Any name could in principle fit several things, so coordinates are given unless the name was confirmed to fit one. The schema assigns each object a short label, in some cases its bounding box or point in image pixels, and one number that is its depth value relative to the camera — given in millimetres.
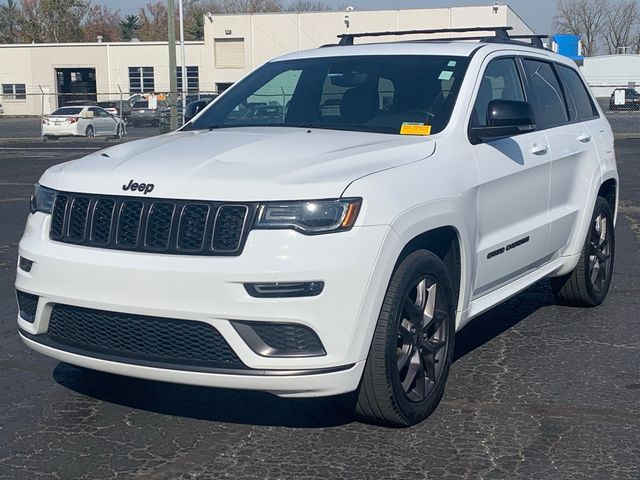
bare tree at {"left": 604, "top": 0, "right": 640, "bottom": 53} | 103938
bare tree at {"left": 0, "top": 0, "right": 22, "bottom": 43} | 87062
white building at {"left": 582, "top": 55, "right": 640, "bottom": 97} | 82562
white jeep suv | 4051
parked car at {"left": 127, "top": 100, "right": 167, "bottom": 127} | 41812
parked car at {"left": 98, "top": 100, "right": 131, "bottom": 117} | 40762
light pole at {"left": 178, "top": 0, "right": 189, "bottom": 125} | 46616
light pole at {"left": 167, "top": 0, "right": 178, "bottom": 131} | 29719
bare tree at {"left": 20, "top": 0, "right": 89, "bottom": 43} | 82188
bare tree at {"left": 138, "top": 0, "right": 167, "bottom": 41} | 96812
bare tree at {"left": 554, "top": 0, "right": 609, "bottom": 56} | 101312
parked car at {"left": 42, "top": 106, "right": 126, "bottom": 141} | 35719
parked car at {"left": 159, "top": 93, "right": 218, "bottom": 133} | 31316
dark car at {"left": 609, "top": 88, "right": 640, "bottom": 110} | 39200
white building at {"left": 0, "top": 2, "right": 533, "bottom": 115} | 56656
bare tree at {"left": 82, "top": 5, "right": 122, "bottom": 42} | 91812
